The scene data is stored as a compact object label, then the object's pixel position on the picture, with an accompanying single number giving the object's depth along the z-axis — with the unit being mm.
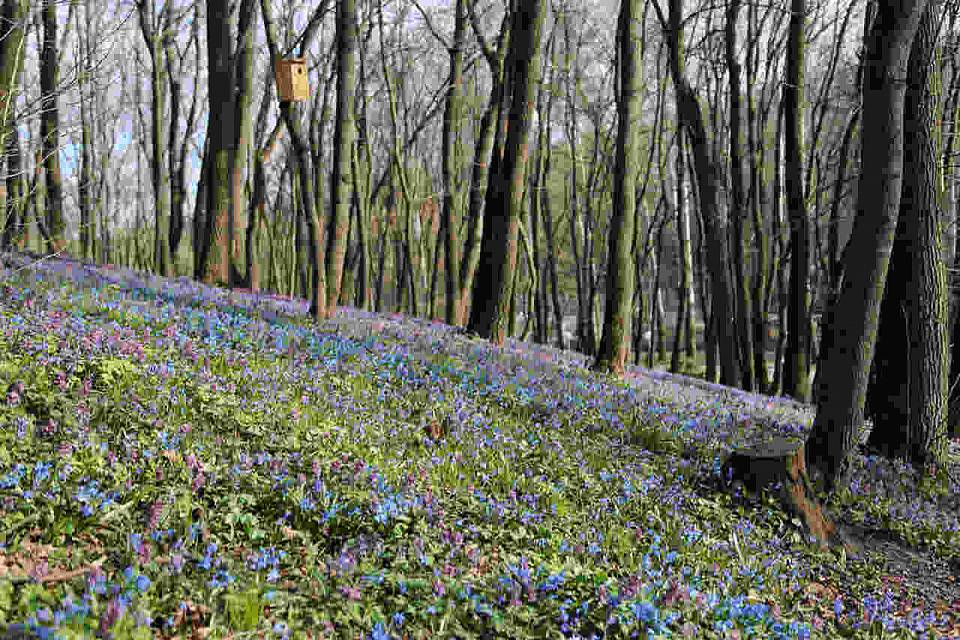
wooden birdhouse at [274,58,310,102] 9984
